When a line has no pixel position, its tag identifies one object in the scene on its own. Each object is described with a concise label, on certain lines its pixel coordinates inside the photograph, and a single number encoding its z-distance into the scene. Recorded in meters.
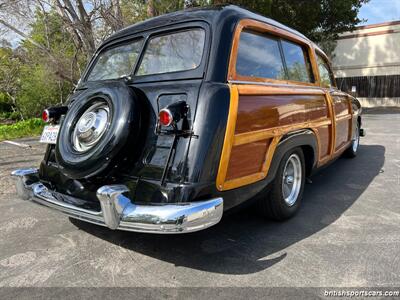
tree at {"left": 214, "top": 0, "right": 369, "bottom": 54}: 12.56
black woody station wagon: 2.40
